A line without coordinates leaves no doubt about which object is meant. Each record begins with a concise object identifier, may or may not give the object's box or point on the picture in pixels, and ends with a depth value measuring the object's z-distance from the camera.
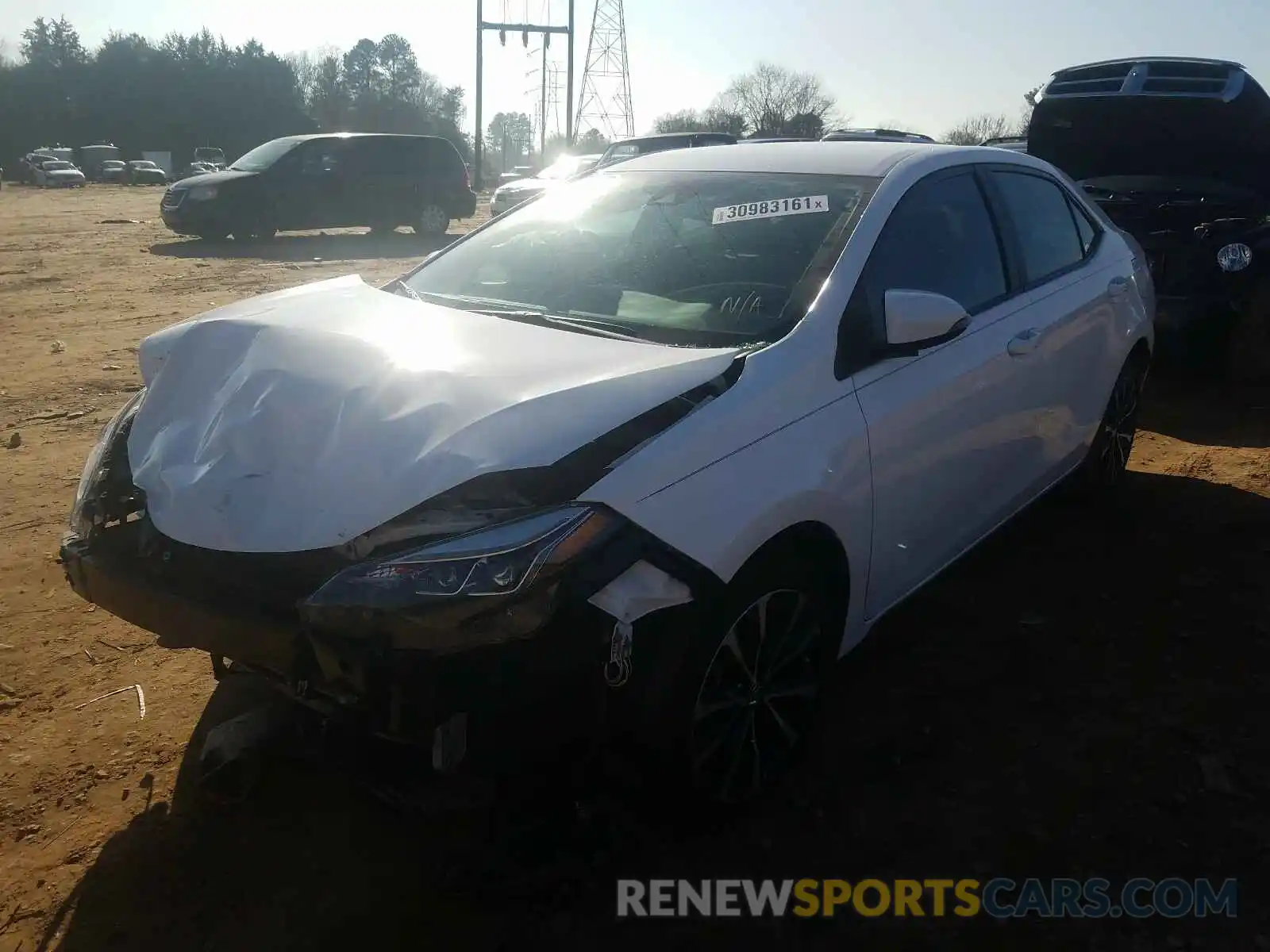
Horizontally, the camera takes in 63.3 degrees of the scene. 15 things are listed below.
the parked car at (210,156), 51.71
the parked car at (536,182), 18.09
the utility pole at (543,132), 62.56
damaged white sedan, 2.11
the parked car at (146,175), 45.22
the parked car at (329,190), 16.48
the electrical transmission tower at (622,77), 54.44
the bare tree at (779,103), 61.34
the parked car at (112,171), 47.41
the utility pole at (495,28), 46.06
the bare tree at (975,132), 49.25
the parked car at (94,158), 50.59
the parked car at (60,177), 41.88
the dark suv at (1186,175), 6.69
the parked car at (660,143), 17.23
